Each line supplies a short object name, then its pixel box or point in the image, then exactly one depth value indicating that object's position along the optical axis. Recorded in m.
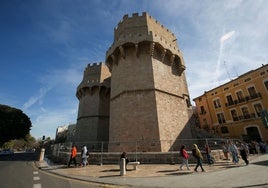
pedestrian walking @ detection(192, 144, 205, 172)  8.27
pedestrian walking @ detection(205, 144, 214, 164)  9.99
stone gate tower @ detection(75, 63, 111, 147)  22.91
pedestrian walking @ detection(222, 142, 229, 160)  11.61
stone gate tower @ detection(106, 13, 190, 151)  13.48
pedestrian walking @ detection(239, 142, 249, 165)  9.39
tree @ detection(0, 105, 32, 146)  34.47
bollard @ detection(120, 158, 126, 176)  7.98
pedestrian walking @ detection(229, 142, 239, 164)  10.04
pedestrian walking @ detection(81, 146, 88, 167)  11.36
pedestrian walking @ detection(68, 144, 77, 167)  11.47
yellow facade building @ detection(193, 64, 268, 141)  23.12
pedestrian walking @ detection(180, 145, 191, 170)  8.65
